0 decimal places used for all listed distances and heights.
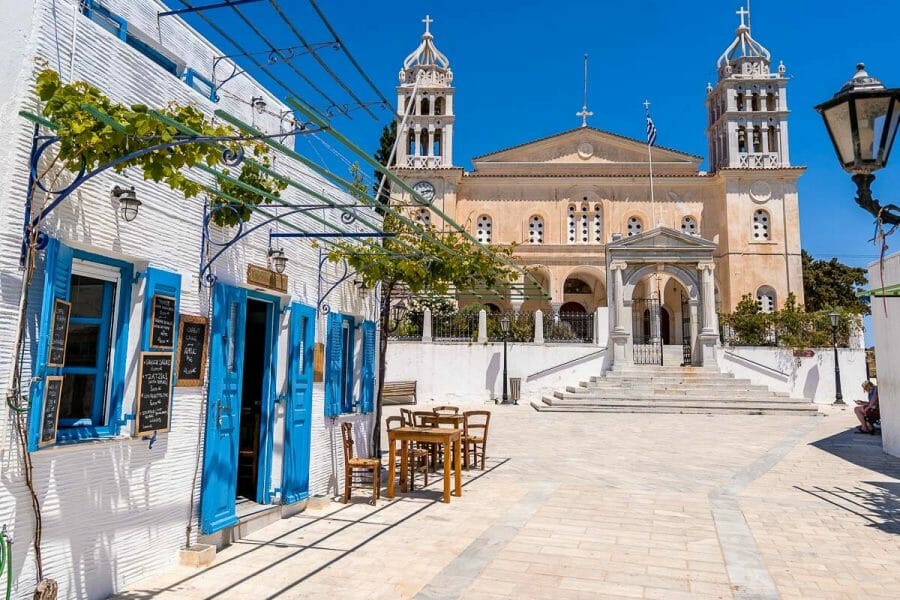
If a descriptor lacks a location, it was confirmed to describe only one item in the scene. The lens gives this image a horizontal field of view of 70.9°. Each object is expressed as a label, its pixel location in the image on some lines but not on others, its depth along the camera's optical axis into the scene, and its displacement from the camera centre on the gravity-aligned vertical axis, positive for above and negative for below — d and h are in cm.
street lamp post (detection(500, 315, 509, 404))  2088 +129
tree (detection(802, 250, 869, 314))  3997 +577
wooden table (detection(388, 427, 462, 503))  689 -82
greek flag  2992 +1123
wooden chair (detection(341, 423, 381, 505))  673 -109
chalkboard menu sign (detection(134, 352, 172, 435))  422 -24
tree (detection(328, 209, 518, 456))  730 +124
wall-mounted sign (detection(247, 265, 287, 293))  567 +77
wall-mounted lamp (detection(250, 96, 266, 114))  697 +286
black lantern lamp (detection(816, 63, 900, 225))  364 +145
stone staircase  1877 -80
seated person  1380 -86
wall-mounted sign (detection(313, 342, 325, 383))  686 +0
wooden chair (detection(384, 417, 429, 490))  750 -114
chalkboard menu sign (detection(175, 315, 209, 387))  471 +7
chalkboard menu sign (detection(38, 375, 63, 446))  343 -30
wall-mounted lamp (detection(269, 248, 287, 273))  598 +96
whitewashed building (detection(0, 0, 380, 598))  340 +1
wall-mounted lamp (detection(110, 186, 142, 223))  392 +98
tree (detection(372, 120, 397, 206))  3638 +1285
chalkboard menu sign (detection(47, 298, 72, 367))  351 +13
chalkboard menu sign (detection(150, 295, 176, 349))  434 +25
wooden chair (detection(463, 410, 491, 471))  888 -107
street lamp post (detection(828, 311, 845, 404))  2056 -20
